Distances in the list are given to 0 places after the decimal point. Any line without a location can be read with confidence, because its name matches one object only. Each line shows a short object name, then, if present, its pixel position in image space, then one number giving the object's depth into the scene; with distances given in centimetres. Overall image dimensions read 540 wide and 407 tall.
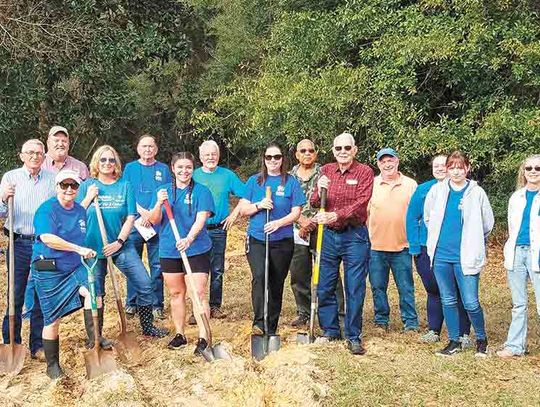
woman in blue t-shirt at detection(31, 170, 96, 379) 572
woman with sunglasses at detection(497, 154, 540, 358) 601
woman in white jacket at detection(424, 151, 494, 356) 622
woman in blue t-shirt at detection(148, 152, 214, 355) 634
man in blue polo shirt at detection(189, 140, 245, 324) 768
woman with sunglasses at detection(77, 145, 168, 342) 661
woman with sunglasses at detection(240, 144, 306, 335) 652
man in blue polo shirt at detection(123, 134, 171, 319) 762
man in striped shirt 636
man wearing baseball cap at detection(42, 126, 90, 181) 677
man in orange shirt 743
